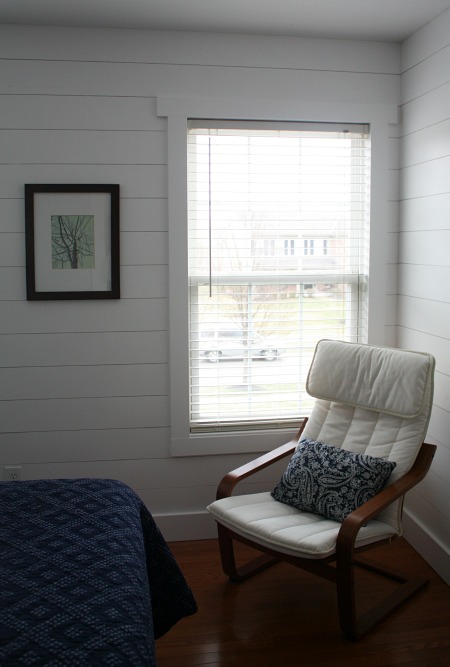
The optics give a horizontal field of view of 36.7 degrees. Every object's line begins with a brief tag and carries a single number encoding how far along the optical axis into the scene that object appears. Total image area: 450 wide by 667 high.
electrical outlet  3.53
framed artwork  3.42
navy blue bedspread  1.53
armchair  2.70
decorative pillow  2.91
